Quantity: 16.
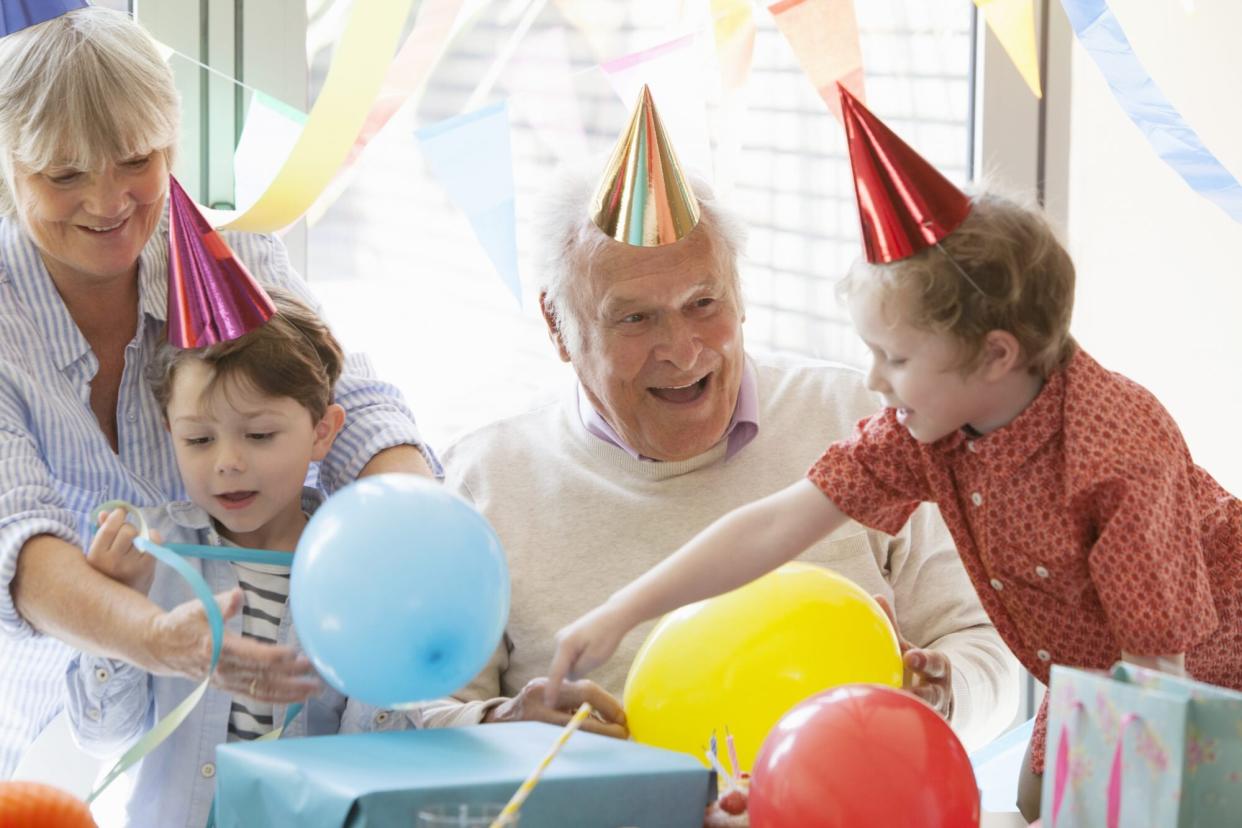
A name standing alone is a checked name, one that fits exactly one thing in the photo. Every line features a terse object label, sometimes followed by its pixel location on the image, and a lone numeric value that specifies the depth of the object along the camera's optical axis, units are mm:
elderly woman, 2774
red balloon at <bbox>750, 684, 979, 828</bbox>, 2489
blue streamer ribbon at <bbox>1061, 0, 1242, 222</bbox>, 3321
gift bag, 2413
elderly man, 3114
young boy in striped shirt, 2892
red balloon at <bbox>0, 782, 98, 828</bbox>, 2570
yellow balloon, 2790
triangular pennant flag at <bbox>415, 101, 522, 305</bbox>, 3261
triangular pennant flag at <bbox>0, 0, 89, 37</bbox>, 2870
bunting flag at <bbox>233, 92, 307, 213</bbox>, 3303
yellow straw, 2419
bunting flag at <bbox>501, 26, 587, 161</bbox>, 3735
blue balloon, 2602
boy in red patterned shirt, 2587
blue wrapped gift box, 2460
